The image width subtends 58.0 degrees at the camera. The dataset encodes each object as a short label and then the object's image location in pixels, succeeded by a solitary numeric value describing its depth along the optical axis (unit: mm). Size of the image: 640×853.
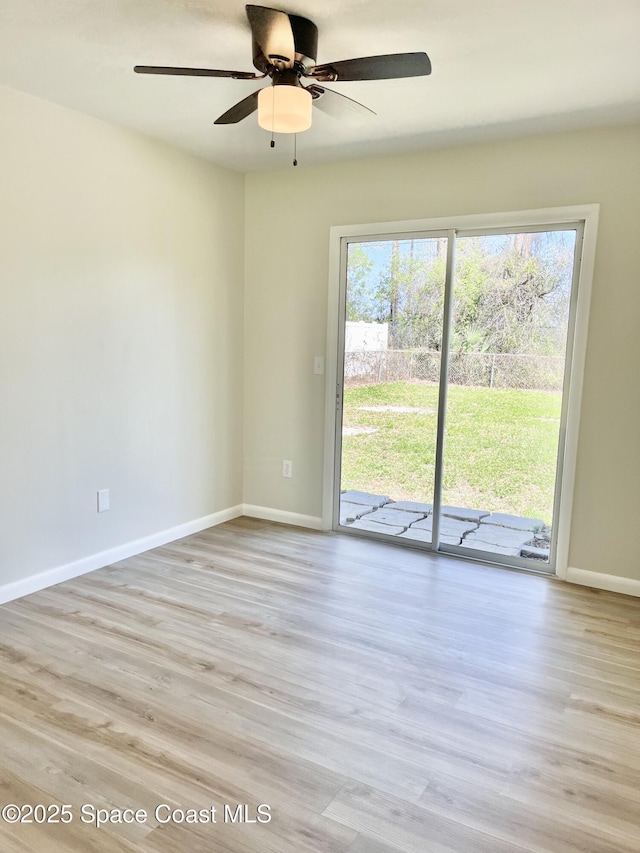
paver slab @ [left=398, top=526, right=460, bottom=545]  3712
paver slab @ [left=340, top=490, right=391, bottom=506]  3971
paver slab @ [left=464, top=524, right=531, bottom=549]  3525
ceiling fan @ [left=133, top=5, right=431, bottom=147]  1934
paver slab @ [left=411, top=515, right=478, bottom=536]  3670
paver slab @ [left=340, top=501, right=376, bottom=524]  4047
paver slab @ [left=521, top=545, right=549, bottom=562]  3455
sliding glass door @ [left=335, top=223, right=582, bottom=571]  3336
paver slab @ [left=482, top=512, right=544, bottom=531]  3486
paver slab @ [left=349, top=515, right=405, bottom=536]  3895
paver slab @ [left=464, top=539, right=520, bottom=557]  3523
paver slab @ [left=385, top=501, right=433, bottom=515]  3779
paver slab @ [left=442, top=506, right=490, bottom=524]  3637
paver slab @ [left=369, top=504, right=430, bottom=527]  3852
